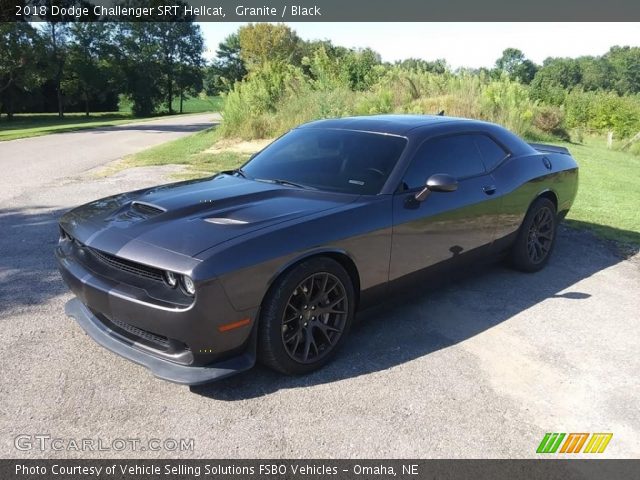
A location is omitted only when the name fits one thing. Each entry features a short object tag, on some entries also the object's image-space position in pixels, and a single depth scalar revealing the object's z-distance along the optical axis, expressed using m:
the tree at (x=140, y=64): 50.62
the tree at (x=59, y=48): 41.28
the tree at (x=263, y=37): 56.47
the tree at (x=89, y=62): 46.12
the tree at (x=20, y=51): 28.03
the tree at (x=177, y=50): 54.25
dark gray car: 2.96
